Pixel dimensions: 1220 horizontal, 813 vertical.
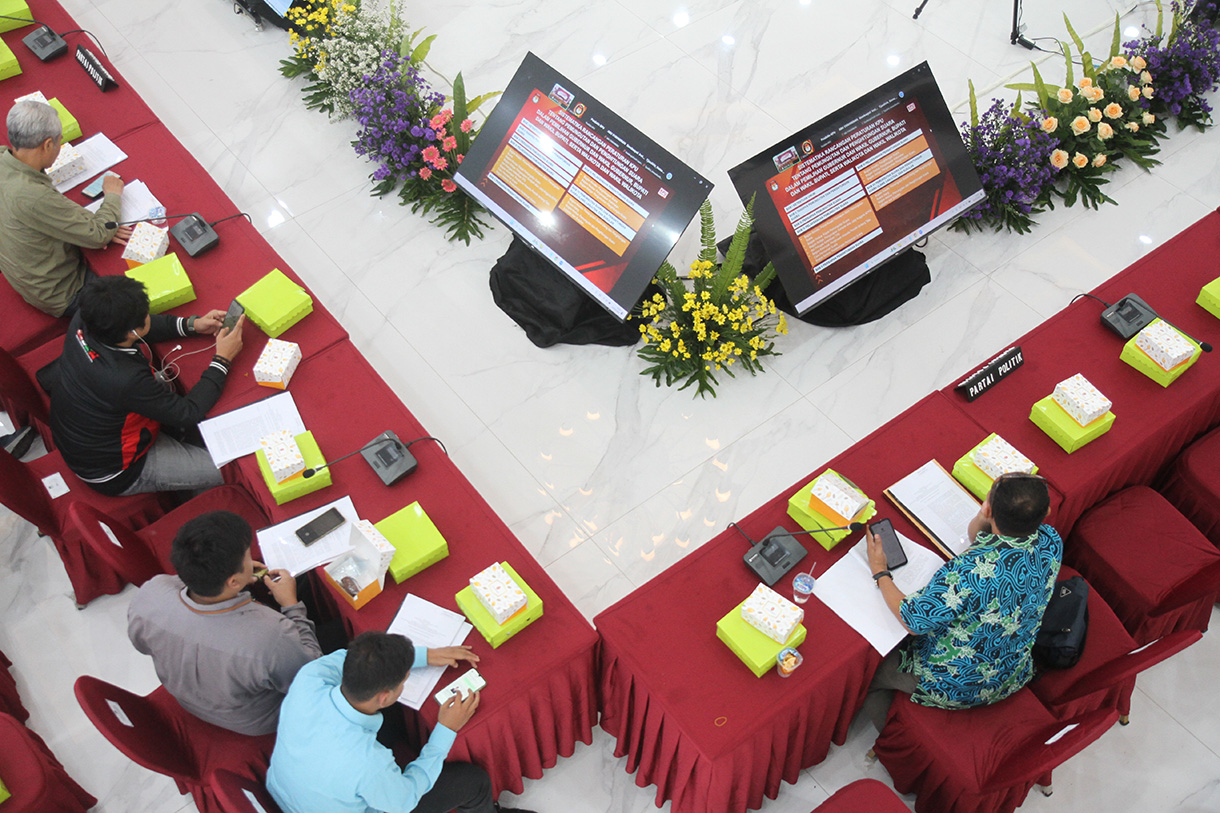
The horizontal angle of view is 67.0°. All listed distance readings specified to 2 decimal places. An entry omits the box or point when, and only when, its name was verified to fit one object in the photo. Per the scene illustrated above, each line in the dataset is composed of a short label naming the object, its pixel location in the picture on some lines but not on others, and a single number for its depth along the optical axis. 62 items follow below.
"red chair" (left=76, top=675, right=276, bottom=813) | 2.67
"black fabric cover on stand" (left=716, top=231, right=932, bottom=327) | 4.68
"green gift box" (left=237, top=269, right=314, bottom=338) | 3.81
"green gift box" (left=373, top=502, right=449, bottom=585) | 3.15
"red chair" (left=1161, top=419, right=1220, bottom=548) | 3.69
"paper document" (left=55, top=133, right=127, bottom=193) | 4.40
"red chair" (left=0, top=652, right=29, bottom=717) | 3.47
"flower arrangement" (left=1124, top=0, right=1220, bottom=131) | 5.33
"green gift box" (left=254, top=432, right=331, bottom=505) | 3.33
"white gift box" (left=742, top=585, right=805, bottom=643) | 2.94
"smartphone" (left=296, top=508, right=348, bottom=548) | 3.18
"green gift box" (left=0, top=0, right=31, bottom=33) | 5.07
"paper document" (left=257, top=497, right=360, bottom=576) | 3.15
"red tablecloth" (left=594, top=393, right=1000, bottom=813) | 2.91
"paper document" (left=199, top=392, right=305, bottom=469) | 3.51
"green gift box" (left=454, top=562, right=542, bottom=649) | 3.01
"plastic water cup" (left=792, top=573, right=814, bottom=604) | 3.09
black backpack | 3.20
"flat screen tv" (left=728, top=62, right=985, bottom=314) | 4.03
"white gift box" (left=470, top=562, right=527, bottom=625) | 2.98
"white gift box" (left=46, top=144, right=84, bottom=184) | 4.34
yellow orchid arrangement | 4.29
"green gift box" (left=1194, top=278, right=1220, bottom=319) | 3.85
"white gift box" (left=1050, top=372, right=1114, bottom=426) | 3.42
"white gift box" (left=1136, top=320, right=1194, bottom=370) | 3.60
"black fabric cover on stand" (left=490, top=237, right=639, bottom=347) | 4.59
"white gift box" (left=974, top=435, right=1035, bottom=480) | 3.34
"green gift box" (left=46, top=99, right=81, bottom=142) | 4.52
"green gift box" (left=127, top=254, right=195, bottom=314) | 3.90
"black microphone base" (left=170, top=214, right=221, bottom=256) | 4.11
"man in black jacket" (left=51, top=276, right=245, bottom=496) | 3.39
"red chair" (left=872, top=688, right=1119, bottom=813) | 2.99
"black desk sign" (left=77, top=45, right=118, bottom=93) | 4.78
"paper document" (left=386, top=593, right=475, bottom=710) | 2.97
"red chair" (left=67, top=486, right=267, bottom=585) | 3.05
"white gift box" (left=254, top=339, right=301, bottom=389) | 3.63
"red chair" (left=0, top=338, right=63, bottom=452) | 3.76
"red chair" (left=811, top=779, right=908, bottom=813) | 2.85
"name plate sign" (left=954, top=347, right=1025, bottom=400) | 3.60
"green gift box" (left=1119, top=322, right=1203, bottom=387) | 3.65
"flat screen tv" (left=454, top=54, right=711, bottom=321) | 3.93
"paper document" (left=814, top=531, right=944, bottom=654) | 3.07
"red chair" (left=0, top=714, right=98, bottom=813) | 2.96
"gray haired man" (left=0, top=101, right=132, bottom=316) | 3.90
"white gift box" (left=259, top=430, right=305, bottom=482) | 3.31
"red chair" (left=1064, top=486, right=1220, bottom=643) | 3.48
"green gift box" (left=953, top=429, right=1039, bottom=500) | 3.36
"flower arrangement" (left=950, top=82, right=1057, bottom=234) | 4.93
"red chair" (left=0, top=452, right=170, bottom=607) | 3.41
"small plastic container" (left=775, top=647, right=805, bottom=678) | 2.90
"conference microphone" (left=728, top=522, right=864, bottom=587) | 3.18
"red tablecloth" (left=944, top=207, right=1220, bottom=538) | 3.52
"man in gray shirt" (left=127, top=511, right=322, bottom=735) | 2.76
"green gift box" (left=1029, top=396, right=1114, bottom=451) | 3.46
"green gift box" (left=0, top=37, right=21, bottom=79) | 4.85
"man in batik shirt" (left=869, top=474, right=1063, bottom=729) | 2.78
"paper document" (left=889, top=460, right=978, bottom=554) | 3.28
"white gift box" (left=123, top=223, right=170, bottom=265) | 4.08
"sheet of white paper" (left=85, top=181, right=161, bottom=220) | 4.27
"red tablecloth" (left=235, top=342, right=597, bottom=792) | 3.01
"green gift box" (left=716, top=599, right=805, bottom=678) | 2.94
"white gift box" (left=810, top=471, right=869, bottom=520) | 3.20
